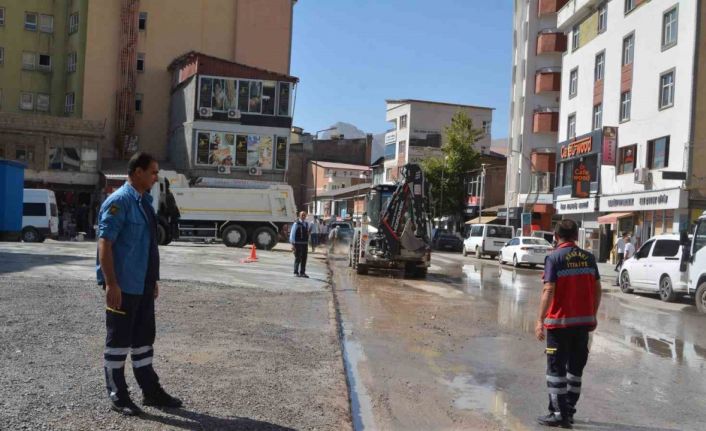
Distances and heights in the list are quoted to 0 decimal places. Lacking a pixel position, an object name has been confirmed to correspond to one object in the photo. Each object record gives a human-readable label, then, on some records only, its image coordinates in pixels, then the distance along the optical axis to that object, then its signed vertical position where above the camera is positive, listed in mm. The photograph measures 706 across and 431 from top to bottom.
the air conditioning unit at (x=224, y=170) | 46188 +2848
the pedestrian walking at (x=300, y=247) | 18750 -751
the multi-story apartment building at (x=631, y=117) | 31656 +6247
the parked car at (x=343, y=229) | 40625 -529
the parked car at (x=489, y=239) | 41656 -637
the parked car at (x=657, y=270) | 18672 -909
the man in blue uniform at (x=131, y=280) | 5266 -536
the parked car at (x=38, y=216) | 30766 -524
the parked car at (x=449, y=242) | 52500 -1138
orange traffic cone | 23450 -1450
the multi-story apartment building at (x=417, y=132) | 81375 +10724
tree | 62844 +5412
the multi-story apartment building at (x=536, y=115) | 54312 +9106
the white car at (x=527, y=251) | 32562 -944
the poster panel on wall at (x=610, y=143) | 38906 +4985
